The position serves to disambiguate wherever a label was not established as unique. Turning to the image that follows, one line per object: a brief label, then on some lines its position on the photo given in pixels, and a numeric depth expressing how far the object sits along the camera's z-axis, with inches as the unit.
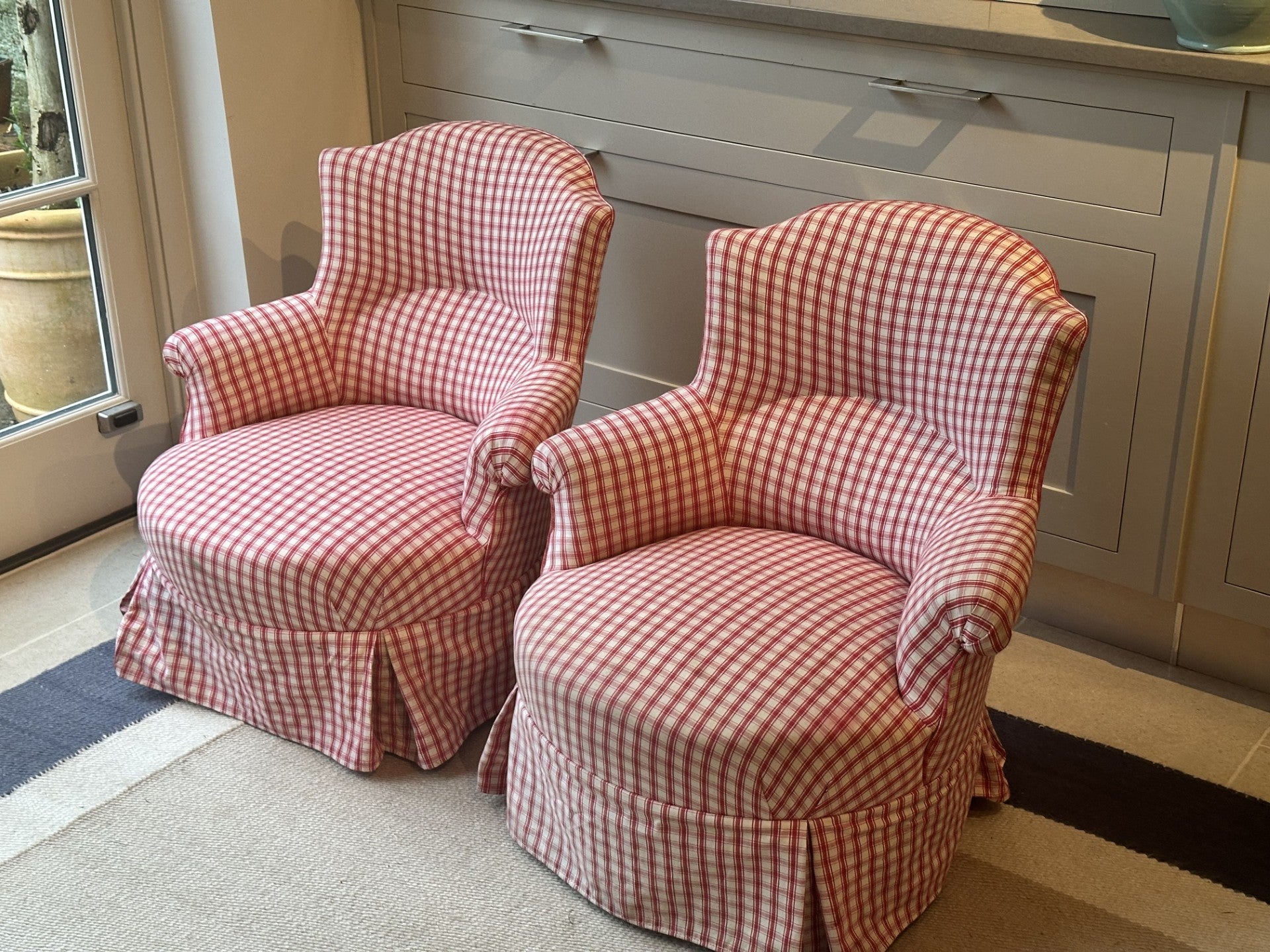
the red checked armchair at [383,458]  81.5
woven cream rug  73.2
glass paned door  100.1
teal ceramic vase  75.1
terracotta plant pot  102.4
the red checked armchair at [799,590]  66.1
